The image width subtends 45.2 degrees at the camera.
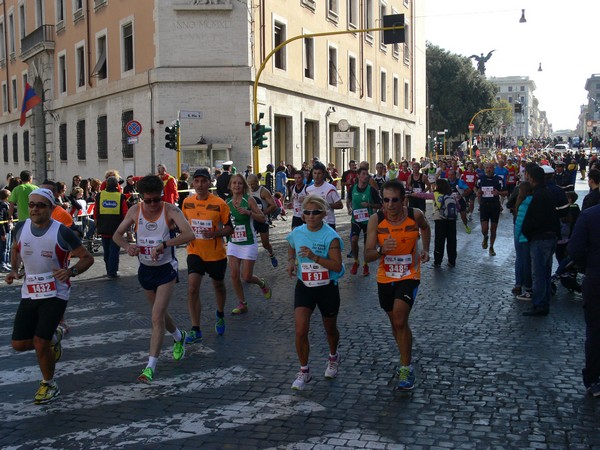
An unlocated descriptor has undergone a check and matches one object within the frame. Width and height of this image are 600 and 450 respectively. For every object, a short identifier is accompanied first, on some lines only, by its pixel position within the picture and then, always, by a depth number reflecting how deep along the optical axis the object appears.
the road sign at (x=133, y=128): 21.58
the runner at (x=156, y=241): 6.19
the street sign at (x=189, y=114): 22.52
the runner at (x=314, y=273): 5.80
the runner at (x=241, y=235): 8.53
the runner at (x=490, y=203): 14.21
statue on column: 65.12
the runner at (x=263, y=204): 9.75
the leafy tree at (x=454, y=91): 65.62
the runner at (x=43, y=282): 5.60
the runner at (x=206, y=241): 7.45
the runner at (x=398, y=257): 5.77
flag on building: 27.48
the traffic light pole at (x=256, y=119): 23.38
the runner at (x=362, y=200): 12.27
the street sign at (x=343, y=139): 30.59
